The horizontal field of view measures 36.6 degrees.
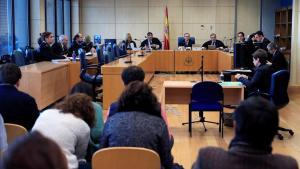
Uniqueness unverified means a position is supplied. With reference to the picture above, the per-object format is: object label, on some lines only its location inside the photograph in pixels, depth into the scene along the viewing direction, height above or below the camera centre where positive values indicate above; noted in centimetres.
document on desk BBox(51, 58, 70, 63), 893 -24
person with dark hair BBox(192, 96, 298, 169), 200 -44
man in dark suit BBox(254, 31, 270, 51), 982 +22
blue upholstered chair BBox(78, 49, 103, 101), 845 -52
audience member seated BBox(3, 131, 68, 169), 133 -32
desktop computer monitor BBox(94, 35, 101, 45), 1437 +25
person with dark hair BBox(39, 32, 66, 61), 922 -3
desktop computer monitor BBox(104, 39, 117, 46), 1432 +22
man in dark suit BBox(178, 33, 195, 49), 1425 +19
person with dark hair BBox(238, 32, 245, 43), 1261 +31
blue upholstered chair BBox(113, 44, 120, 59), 1151 -8
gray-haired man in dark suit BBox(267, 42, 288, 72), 797 -19
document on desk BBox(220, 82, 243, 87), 646 -52
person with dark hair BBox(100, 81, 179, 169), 288 -50
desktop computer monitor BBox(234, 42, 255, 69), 866 -13
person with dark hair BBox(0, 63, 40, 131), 382 -48
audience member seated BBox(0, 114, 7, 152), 305 -61
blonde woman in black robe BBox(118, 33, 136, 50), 1305 +14
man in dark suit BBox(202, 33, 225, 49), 1426 +16
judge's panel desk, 709 -51
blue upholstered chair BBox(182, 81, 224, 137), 609 -66
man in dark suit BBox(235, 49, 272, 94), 636 -39
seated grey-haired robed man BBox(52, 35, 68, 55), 997 +3
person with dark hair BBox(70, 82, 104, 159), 351 -55
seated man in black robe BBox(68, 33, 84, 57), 1140 +11
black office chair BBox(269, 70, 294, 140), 618 -56
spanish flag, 1538 +48
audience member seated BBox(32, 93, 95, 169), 288 -50
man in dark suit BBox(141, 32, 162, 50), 1413 +16
